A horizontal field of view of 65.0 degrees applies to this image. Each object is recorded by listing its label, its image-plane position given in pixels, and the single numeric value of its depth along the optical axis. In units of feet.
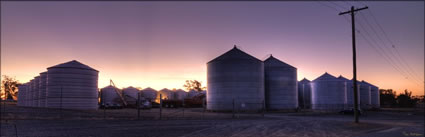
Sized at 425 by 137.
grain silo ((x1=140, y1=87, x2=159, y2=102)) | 299.79
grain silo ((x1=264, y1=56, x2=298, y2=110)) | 195.11
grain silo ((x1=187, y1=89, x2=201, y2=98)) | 352.90
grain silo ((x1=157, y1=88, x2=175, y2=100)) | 330.01
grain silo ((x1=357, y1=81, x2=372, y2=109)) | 295.56
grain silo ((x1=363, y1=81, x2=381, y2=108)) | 322.55
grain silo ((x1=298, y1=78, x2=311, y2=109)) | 291.34
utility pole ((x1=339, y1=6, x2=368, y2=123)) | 91.50
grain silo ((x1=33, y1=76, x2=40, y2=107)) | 175.40
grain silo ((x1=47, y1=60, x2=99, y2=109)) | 144.15
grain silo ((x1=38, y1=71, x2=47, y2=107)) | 157.84
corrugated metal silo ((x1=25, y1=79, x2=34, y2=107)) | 202.83
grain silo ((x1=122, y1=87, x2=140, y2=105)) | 242.17
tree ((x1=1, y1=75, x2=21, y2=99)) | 408.92
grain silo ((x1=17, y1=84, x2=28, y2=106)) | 231.52
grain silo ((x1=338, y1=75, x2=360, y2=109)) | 253.73
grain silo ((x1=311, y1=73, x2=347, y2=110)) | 234.38
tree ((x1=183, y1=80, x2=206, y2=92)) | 526.98
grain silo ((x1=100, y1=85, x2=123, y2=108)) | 241.76
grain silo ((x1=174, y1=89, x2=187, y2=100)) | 339.16
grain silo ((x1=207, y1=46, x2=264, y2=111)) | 169.48
